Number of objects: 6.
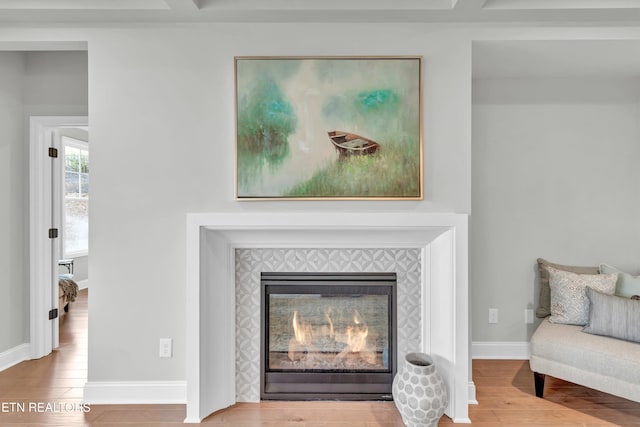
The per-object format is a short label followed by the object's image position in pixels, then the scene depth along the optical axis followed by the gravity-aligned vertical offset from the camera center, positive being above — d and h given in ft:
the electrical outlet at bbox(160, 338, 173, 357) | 8.07 -2.78
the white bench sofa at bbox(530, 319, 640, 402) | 7.13 -2.80
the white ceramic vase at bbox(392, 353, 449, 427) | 6.86 -3.21
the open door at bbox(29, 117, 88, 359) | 10.26 -0.32
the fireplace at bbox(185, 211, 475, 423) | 7.57 -1.26
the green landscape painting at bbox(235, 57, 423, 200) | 7.91 +1.77
